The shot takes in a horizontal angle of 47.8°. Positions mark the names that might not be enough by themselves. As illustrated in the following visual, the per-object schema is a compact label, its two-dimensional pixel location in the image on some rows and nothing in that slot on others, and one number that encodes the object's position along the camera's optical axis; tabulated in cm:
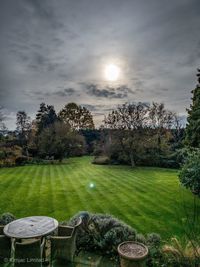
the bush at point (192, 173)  1065
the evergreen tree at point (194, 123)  1683
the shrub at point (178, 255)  530
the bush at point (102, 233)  631
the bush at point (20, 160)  3003
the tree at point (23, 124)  4384
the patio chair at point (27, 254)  487
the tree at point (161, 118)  3650
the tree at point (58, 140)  3269
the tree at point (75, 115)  5244
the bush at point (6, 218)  720
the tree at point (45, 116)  4575
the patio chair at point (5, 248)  564
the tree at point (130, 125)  2859
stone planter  495
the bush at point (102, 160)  3169
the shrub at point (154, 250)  572
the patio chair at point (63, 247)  564
